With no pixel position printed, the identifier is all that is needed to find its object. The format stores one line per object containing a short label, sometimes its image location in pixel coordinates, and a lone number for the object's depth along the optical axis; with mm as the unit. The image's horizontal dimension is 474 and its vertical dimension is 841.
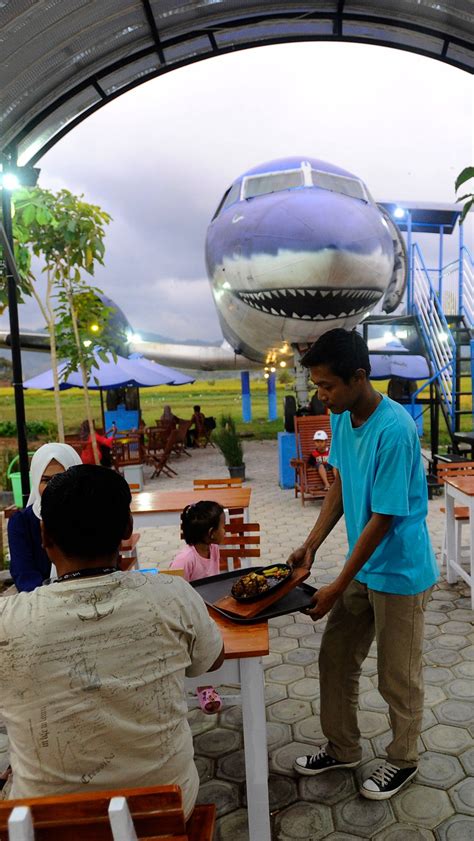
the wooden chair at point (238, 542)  3571
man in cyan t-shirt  2082
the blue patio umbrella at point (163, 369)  12758
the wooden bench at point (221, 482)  5305
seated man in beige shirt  1221
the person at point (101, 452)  7949
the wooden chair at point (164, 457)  12158
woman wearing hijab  2676
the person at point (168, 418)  15504
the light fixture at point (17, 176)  4164
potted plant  10445
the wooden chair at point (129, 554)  4079
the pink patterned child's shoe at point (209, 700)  3031
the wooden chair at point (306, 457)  8509
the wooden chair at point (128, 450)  10916
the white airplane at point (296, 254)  6758
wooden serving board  1992
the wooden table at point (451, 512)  4195
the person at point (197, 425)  18672
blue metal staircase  8719
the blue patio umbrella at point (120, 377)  10961
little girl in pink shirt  3258
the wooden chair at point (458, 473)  4750
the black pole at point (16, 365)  4250
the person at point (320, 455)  8416
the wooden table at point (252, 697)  1924
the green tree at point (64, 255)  5786
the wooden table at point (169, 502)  4414
